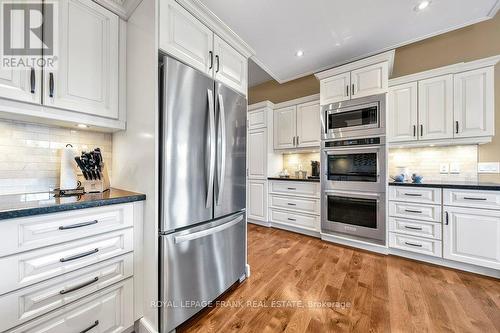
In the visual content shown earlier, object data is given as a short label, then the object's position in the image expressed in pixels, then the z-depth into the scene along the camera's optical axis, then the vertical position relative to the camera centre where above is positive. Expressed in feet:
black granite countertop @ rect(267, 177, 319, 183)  9.97 -0.71
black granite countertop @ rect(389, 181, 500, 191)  6.16 -0.65
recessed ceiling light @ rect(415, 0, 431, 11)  6.03 +5.30
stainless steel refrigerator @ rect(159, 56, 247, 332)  3.87 -0.57
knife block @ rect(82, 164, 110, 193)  4.50 -0.47
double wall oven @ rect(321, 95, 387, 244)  8.00 -0.15
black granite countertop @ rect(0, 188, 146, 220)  2.72 -0.62
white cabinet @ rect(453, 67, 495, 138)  7.08 +2.48
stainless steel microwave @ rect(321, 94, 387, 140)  8.04 +2.26
